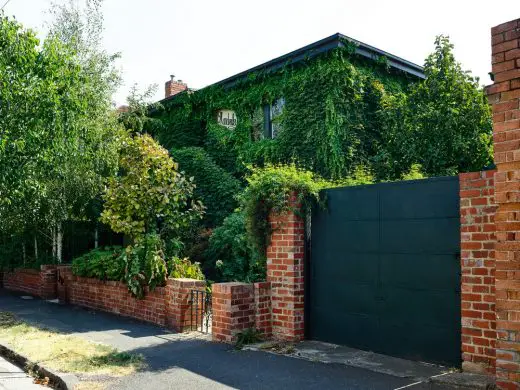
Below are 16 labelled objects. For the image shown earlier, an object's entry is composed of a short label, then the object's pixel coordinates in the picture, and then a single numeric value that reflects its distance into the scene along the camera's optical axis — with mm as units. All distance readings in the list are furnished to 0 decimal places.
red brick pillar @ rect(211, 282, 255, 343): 7211
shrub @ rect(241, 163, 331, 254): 7047
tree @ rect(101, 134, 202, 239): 10031
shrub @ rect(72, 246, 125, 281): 10539
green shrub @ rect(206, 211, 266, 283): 10977
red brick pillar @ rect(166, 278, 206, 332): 8539
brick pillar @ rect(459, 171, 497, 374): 5012
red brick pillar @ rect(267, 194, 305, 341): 7020
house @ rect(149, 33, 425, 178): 12883
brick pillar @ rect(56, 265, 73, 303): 12555
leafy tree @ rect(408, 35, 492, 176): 10898
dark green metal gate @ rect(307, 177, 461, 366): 5578
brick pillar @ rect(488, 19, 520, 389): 4152
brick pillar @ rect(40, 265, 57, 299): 13586
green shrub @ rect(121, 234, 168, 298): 9219
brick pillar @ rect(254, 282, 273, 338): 7238
